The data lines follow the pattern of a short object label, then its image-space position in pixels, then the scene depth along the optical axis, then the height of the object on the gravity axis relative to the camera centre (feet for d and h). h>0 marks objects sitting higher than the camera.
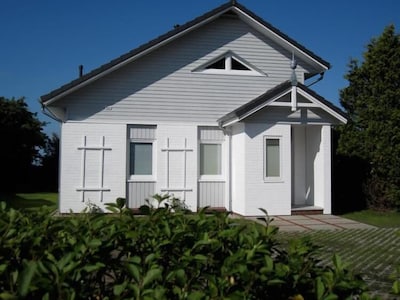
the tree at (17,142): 85.67 +6.27
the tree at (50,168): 89.61 +1.13
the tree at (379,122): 49.29 +6.39
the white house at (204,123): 45.39 +5.58
